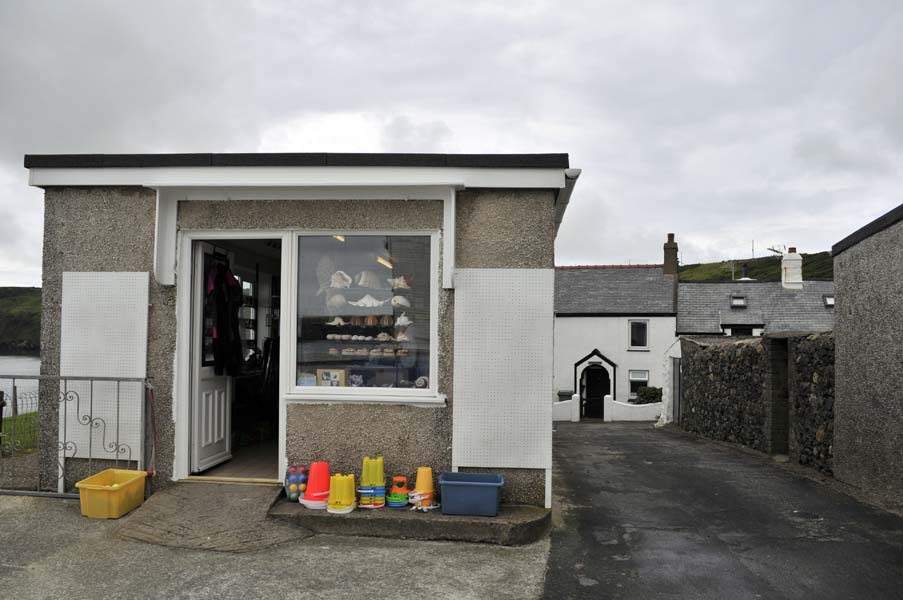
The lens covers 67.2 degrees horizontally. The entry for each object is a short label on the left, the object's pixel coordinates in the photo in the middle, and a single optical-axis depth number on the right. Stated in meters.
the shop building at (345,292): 5.77
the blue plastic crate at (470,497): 5.33
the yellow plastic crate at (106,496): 5.45
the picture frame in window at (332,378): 6.00
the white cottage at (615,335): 31.53
